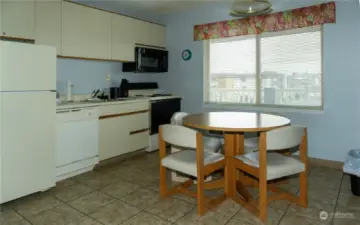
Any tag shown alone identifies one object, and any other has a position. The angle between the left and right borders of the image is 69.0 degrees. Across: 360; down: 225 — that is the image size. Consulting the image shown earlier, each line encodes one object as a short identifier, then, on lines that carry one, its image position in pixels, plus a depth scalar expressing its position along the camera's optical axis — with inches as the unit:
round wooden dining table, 87.3
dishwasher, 115.6
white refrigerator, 89.9
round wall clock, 180.1
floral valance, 130.2
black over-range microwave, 166.7
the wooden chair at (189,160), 81.8
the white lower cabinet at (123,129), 136.9
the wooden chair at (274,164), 78.8
